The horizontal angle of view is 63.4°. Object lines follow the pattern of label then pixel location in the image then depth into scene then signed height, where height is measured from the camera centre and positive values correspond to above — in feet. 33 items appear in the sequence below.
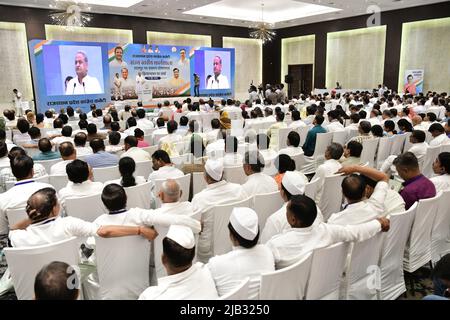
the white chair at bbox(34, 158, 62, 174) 15.64 -3.06
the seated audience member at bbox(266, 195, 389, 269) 7.66 -3.15
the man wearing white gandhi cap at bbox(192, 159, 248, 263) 10.28 -3.24
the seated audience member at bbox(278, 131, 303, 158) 17.30 -2.78
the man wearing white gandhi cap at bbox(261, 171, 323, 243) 9.15 -3.13
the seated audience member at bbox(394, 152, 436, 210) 11.00 -2.95
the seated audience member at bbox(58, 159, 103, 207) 11.14 -2.90
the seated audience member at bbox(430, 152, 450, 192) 11.66 -2.84
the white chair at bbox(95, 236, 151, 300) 8.19 -4.02
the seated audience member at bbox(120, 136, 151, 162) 16.46 -2.76
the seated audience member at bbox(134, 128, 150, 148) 18.91 -2.50
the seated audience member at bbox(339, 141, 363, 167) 14.76 -2.76
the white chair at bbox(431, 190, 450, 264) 10.19 -4.22
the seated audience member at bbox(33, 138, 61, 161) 16.06 -2.72
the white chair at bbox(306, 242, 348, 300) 7.09 -3.74
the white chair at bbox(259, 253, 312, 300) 6.22 -3.44
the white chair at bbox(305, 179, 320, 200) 11.71 -3.31
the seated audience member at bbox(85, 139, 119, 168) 15.49 -2.85
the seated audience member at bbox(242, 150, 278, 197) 12.34 -3.10
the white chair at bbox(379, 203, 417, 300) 8.75 -4.16
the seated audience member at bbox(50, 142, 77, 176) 14.34 -2.63
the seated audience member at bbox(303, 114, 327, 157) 21.42 -3.08
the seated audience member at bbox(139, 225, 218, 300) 5.89 -3.08
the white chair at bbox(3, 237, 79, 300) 7.20 -3.32
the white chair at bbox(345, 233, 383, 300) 8.11 -4.19
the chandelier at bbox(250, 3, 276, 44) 53.39 +8.21
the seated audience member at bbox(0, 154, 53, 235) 10.61 -2.84
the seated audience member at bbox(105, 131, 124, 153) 17.94 -2.63
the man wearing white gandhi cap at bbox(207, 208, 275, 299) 6.82 -3.24
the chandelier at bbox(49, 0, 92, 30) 39.75 +8.75
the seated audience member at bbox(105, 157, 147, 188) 11.70 -2.62
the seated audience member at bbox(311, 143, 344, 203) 13.78 -3.01
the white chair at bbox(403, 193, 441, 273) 9.55 -4.11
